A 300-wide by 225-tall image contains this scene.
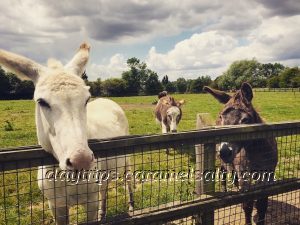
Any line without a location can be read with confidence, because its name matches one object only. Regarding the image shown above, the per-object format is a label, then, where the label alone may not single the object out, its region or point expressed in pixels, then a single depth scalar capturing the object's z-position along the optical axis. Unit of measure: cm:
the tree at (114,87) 5518
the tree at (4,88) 4326
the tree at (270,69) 9826
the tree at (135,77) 6245
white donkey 194
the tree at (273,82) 7828
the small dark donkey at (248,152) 366
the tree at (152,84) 6430
